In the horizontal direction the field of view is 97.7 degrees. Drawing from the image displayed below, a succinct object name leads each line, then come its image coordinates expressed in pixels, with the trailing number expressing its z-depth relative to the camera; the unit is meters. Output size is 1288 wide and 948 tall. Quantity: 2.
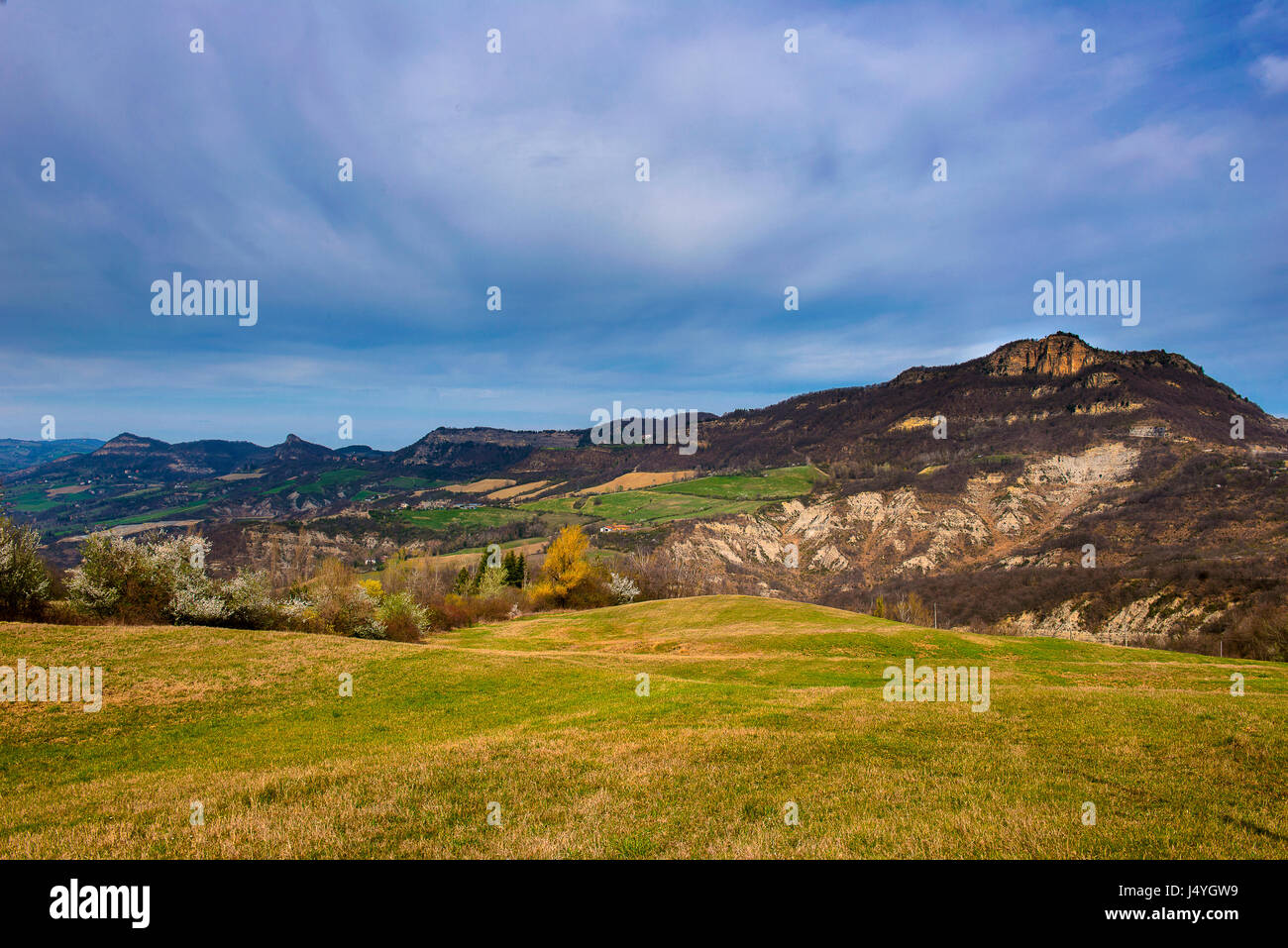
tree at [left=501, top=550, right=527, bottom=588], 103.00
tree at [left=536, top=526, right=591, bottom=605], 82.50
